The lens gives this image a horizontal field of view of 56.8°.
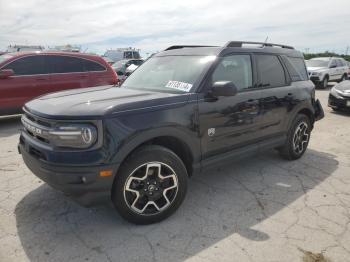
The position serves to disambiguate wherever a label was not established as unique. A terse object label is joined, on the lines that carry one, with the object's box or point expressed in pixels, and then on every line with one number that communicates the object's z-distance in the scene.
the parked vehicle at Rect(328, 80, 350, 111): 9.18
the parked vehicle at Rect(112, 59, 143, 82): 16.23
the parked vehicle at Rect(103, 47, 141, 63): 23.28
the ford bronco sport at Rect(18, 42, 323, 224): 2.75
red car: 7.26
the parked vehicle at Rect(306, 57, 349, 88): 16.20
